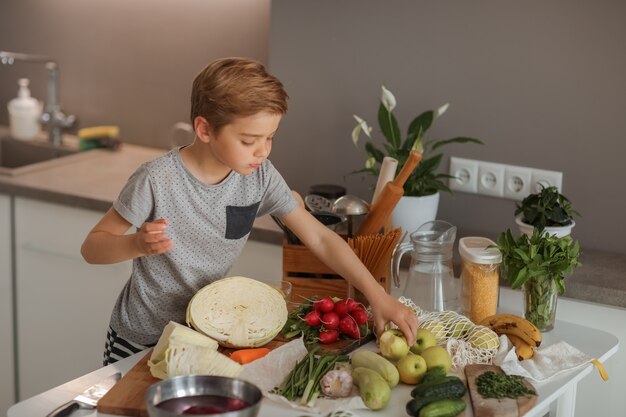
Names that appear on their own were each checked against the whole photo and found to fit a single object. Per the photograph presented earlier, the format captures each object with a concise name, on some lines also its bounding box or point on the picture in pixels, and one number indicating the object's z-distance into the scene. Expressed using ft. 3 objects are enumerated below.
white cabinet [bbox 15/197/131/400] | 9.37
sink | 10.96
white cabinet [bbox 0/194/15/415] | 9.62
